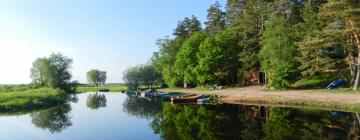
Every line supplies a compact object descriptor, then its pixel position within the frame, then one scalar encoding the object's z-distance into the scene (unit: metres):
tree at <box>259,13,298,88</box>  58.31
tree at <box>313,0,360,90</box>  43.93
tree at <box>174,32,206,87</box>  87.15
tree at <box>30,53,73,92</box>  105.12
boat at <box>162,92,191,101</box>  69.82
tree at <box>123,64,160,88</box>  134.62
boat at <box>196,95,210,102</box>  54.97
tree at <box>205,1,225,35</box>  94.19
